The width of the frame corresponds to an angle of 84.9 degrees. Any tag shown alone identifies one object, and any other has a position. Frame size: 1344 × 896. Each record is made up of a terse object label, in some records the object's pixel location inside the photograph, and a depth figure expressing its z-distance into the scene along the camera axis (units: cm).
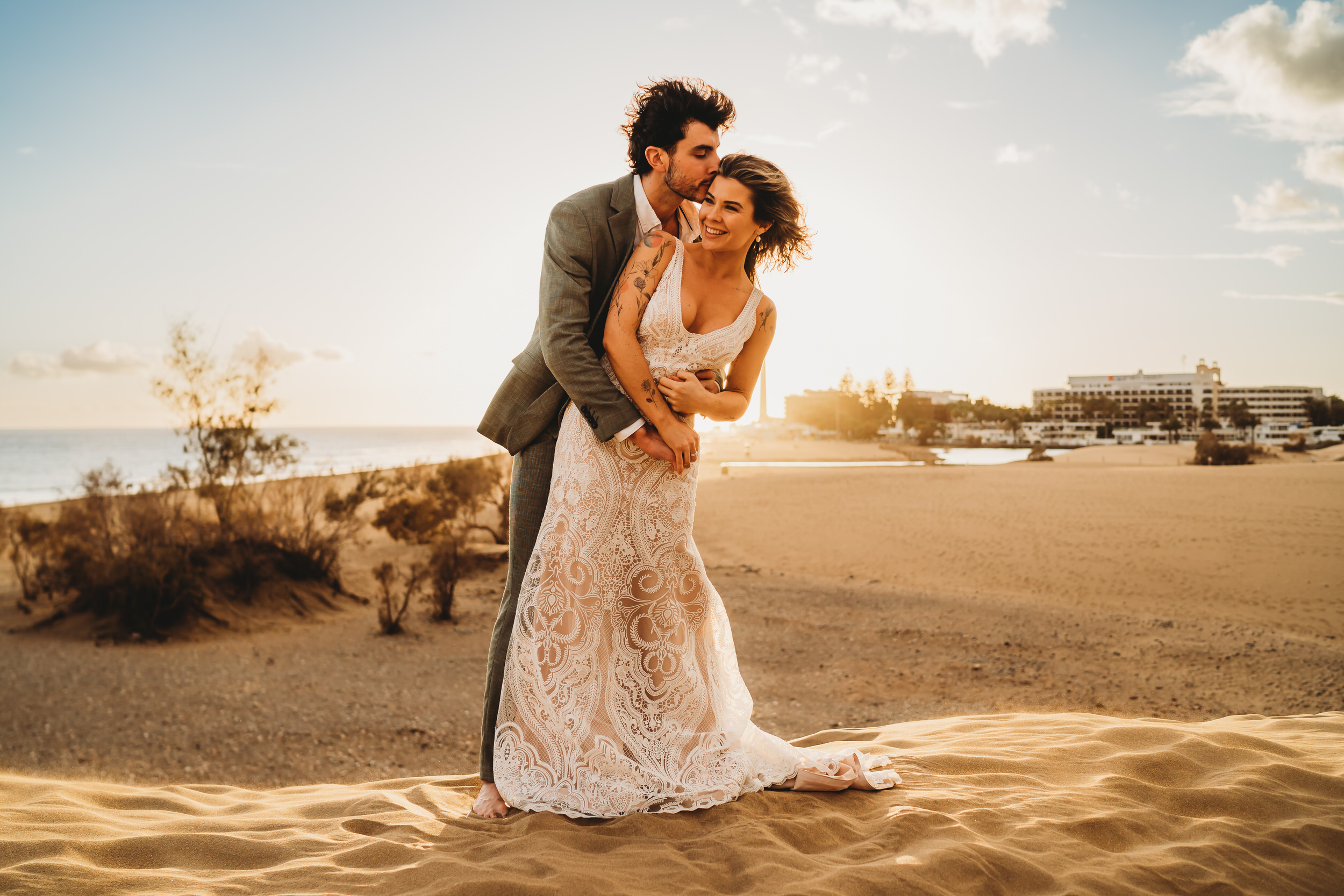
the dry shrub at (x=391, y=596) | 827
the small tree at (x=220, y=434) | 980
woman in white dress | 259
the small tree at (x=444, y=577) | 888
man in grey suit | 260
